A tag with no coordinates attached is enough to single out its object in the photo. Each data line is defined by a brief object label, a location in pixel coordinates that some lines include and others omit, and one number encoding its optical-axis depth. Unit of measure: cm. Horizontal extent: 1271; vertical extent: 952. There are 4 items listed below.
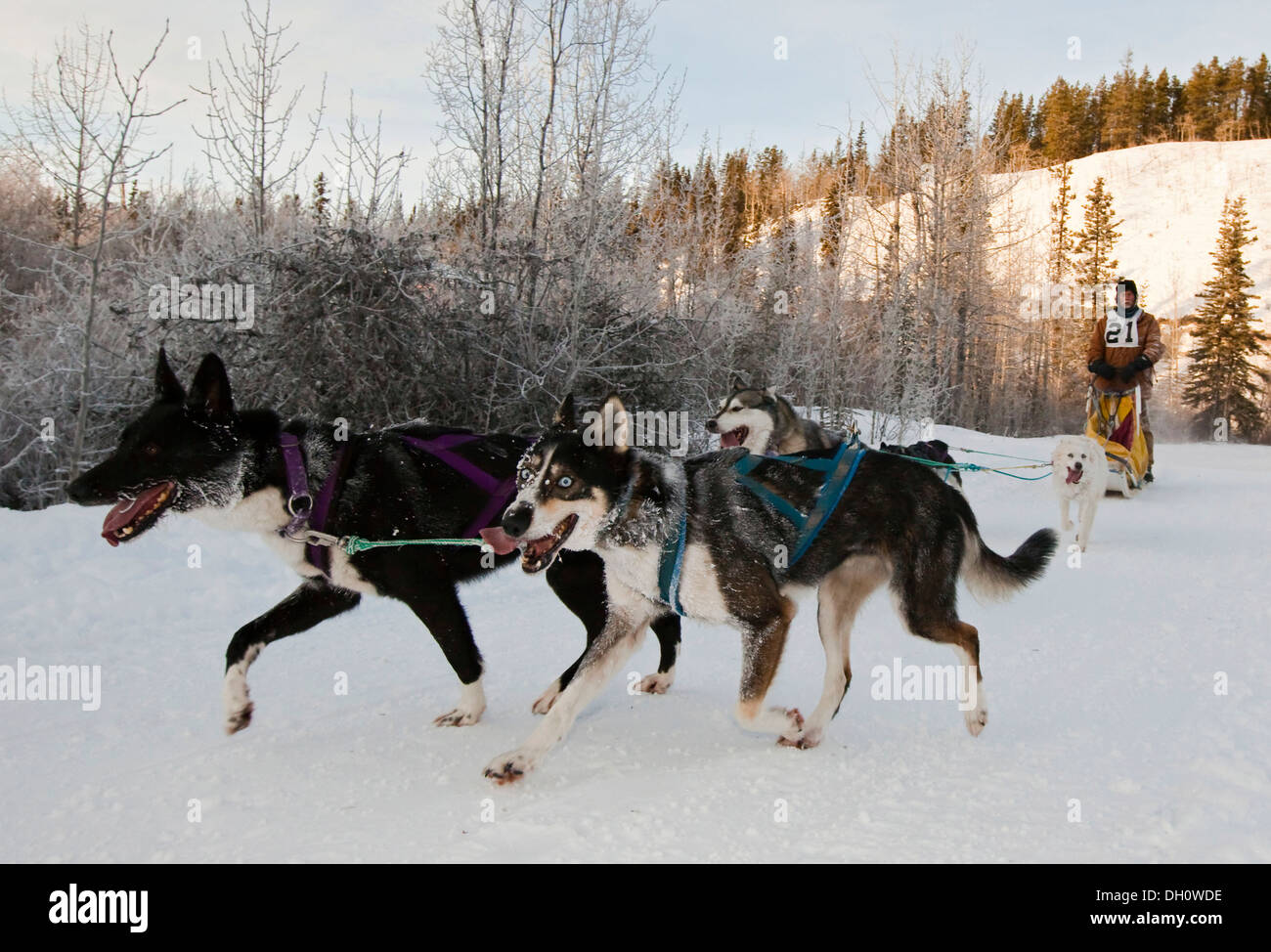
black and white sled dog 344
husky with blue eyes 332
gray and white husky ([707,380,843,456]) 746
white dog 886
